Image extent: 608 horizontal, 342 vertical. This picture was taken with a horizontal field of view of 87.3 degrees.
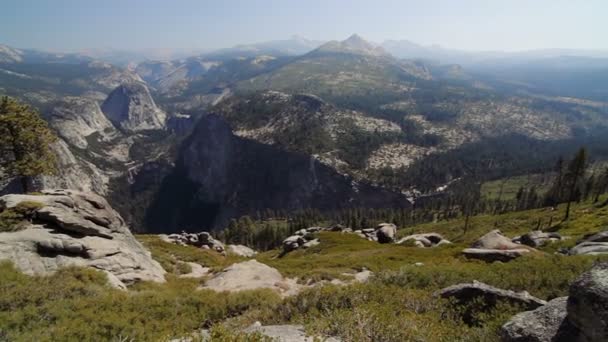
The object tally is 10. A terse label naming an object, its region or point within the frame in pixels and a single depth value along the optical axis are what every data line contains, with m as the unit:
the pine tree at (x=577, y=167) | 73.88
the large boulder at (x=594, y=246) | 26.67
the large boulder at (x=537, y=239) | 46.69
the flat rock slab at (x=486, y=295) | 14.04
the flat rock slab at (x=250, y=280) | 26.95
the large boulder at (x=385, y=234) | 86.06
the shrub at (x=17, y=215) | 26.36
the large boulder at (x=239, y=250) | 81.51
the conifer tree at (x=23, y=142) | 39.03
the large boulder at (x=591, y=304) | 8.59
